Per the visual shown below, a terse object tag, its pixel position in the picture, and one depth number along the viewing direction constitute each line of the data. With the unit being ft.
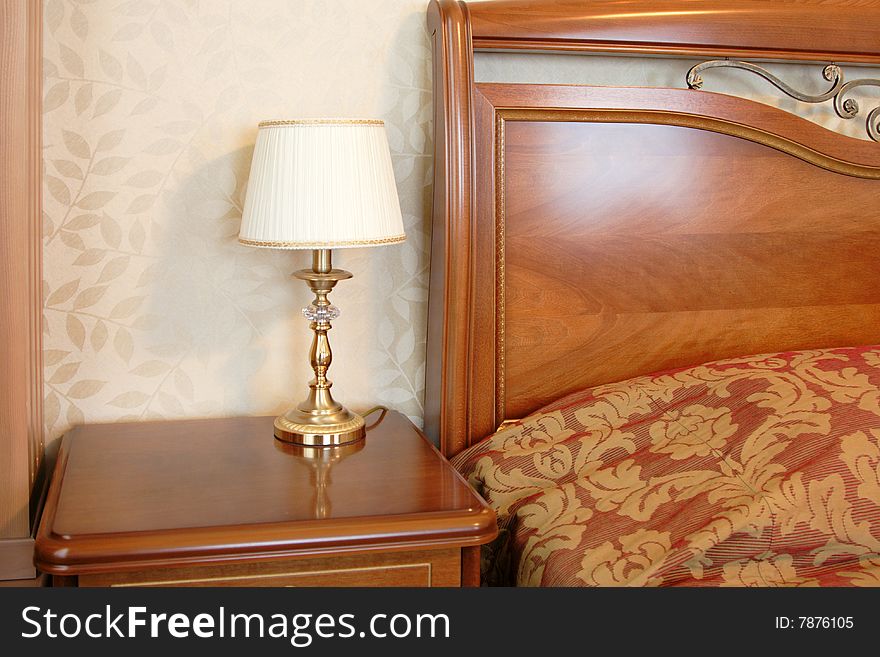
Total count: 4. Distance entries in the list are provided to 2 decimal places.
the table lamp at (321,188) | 4.06
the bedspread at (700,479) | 3.72
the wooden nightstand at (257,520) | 3.49
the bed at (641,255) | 4.38
